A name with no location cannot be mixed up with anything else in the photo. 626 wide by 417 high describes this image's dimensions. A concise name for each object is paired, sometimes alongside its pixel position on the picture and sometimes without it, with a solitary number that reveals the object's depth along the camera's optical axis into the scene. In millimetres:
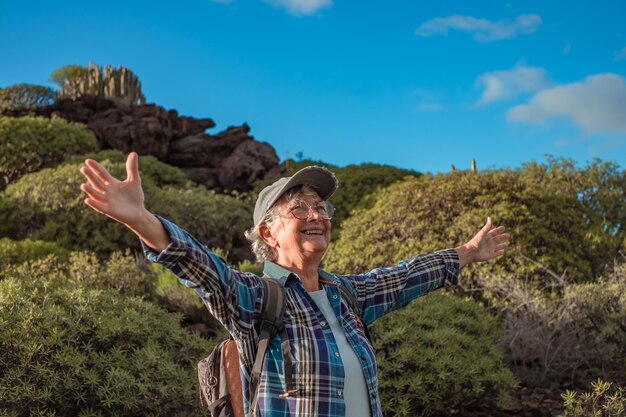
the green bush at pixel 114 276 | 7953
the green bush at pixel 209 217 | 13953
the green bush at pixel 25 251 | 10281
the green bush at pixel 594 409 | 4578
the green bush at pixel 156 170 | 19719
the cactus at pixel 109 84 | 34688
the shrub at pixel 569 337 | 7367
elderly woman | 2604
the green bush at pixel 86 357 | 4547
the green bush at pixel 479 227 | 9484
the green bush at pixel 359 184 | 16812
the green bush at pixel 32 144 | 18109
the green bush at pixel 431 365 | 5574
